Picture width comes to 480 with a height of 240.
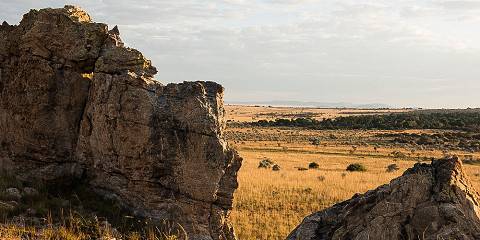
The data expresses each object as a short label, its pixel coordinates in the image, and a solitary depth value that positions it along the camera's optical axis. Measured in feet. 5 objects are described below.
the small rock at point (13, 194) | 42.48
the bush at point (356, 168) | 141.59
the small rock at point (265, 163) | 146.41
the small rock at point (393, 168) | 142.33
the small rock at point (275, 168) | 135.27
